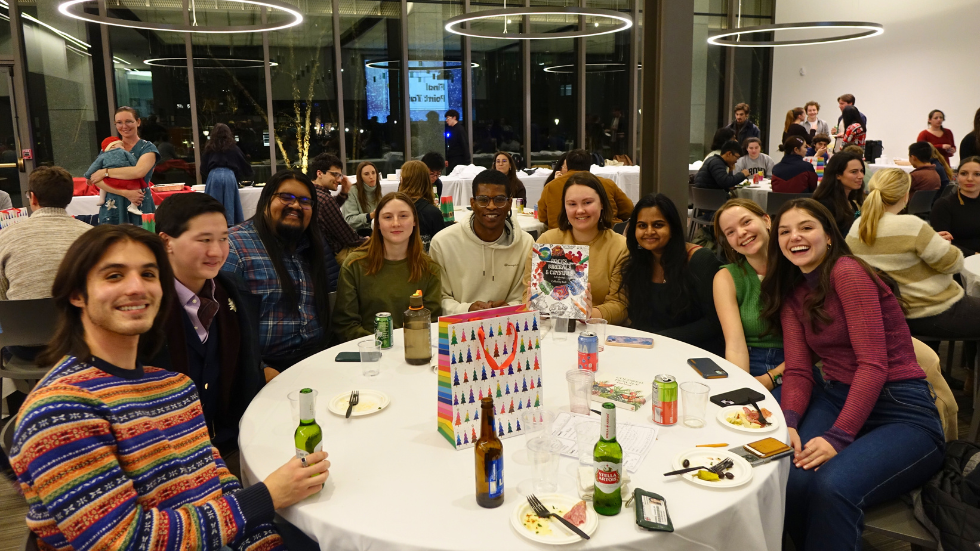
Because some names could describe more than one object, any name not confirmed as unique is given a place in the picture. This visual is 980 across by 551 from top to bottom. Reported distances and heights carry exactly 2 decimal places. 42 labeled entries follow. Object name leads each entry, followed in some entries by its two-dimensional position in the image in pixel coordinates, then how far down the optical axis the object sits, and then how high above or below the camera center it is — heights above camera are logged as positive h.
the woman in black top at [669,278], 2.92 -0.53
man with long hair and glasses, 2.95 -0.45
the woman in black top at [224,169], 6.62 -0.04
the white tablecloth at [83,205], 6.72 -0.37
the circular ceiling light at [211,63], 9.90 +1.51
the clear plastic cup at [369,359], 2.32 -0.68
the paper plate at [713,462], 1.54 -0.73
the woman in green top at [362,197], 5.73 -0.29
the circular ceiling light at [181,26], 5.60 +1.37
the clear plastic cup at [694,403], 1.88 -0.68
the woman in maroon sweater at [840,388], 1.93 -0.77
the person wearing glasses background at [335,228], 4.39 -0.43
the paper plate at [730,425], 1.83 -0.72
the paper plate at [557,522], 1.35 -0.74
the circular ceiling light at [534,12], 6.54 +1.45
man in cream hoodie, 3.34 -0.47
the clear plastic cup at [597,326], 2.44 -0.59
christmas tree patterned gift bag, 1.72 -0.54
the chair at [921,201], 6.17 -0.44
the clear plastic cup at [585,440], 1.67 -0.71
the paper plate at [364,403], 1.99 -0.72
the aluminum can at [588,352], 2.20 -0.62
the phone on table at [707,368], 2.22 -0.70
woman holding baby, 5.54 -0.07
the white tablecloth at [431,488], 1.39 -0.74
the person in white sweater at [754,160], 9.05 -0.06
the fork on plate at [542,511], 1.36 -0.73
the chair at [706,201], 7.29 -0.49
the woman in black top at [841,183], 4.59 -0.20
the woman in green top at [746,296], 2.62 -0.55
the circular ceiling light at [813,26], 7.81 +1.56
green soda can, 2.56 -0.63
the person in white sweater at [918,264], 3.16 -0.52
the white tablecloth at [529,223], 5.69 -0.54
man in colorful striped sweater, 1.26 -0.54
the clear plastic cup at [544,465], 1.54 -0.69
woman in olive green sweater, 3.06 -0.52
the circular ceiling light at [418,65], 10.95 +1.57
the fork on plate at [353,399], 2.00 -0.70
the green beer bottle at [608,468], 1.41 -0.64
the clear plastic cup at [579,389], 1.90 -0.64
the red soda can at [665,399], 1.84 -0.65
